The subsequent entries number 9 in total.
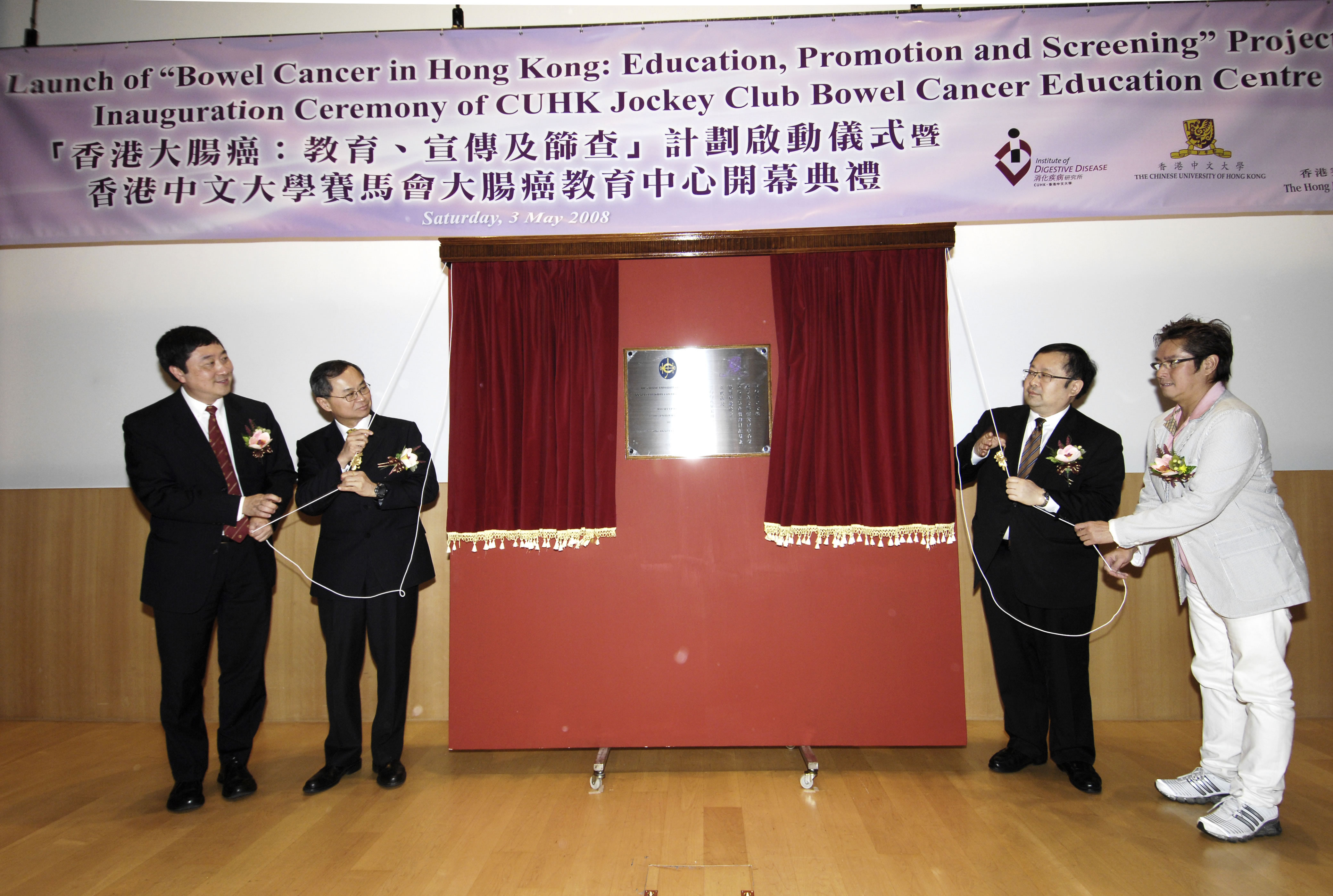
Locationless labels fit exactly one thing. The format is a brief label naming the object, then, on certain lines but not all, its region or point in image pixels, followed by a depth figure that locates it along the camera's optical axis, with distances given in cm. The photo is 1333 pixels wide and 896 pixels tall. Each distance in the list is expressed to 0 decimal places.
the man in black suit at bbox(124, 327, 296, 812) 264
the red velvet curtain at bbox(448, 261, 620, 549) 299
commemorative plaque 303
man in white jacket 228
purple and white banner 321
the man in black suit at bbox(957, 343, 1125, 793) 271
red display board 297
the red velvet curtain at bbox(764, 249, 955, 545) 295
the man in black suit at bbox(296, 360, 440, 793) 279
